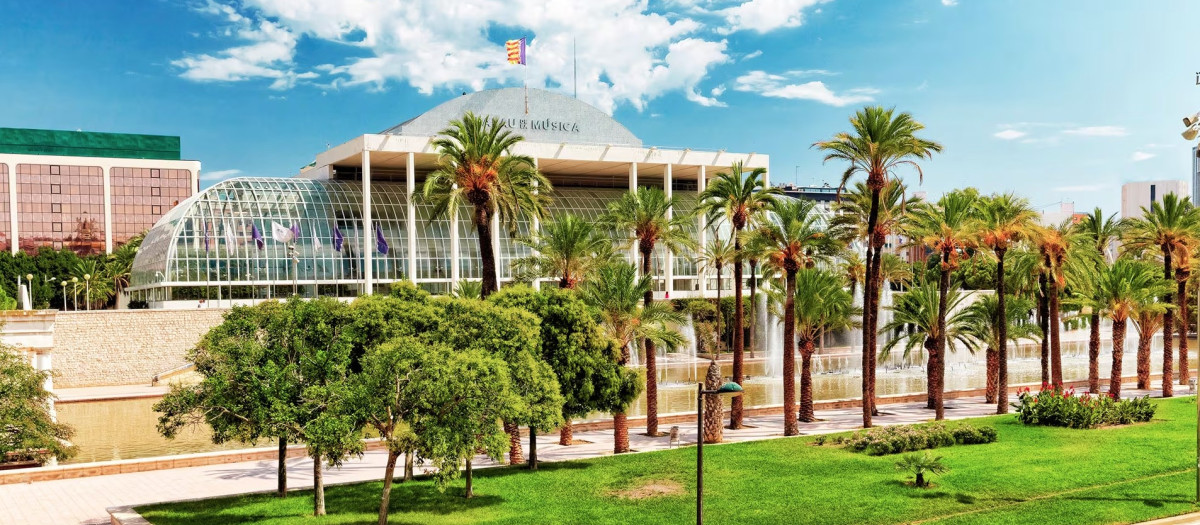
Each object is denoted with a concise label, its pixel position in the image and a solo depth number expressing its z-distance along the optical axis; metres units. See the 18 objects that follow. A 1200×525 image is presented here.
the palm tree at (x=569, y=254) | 35.00
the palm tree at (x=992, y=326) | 40.34
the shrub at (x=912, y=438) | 25.91
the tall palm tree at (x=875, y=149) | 31.05
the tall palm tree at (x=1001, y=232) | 34.16
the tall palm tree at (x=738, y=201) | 34.78
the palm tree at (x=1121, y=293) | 38.16
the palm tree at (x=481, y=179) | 32.44
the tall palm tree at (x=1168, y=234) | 40.88
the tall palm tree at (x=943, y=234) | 33.62
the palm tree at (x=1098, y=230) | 47.80
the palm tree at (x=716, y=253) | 53.94
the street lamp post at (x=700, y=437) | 15.43
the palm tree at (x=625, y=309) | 29.91
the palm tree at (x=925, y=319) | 39.16
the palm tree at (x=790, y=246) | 30.86
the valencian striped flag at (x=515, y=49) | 70.44
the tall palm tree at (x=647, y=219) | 39.28
